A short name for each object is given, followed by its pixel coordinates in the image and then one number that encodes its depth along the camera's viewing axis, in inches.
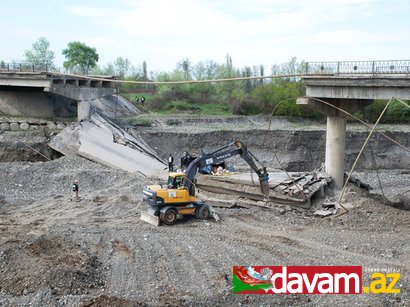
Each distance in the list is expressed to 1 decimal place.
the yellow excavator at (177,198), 746.8
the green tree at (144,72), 3363.7
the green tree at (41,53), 2800.2
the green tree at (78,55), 2721.5
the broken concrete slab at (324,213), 849.5
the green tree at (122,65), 3770.2
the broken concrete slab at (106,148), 1178.6
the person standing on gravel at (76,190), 888.9
